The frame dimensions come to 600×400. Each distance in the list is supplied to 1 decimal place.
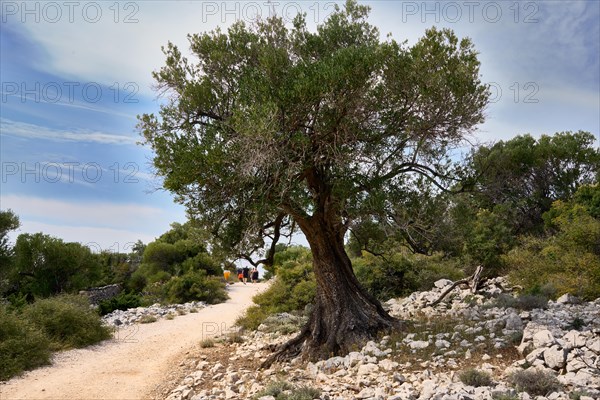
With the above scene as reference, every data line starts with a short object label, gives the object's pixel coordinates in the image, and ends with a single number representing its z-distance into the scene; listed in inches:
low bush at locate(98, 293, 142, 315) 1003.3
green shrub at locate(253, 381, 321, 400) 292.5
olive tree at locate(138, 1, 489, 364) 370.0
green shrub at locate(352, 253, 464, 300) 765.3
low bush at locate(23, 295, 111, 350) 595.8
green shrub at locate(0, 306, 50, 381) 467.8
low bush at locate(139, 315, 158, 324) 807.3
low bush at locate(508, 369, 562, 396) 275.6
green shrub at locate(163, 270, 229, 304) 1095.6
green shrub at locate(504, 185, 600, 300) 554.4
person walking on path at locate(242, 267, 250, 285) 1589.7
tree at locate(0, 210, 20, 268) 1021.8
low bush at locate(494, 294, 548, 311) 473.5
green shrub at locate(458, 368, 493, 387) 298.4
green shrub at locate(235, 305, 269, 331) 678.5
